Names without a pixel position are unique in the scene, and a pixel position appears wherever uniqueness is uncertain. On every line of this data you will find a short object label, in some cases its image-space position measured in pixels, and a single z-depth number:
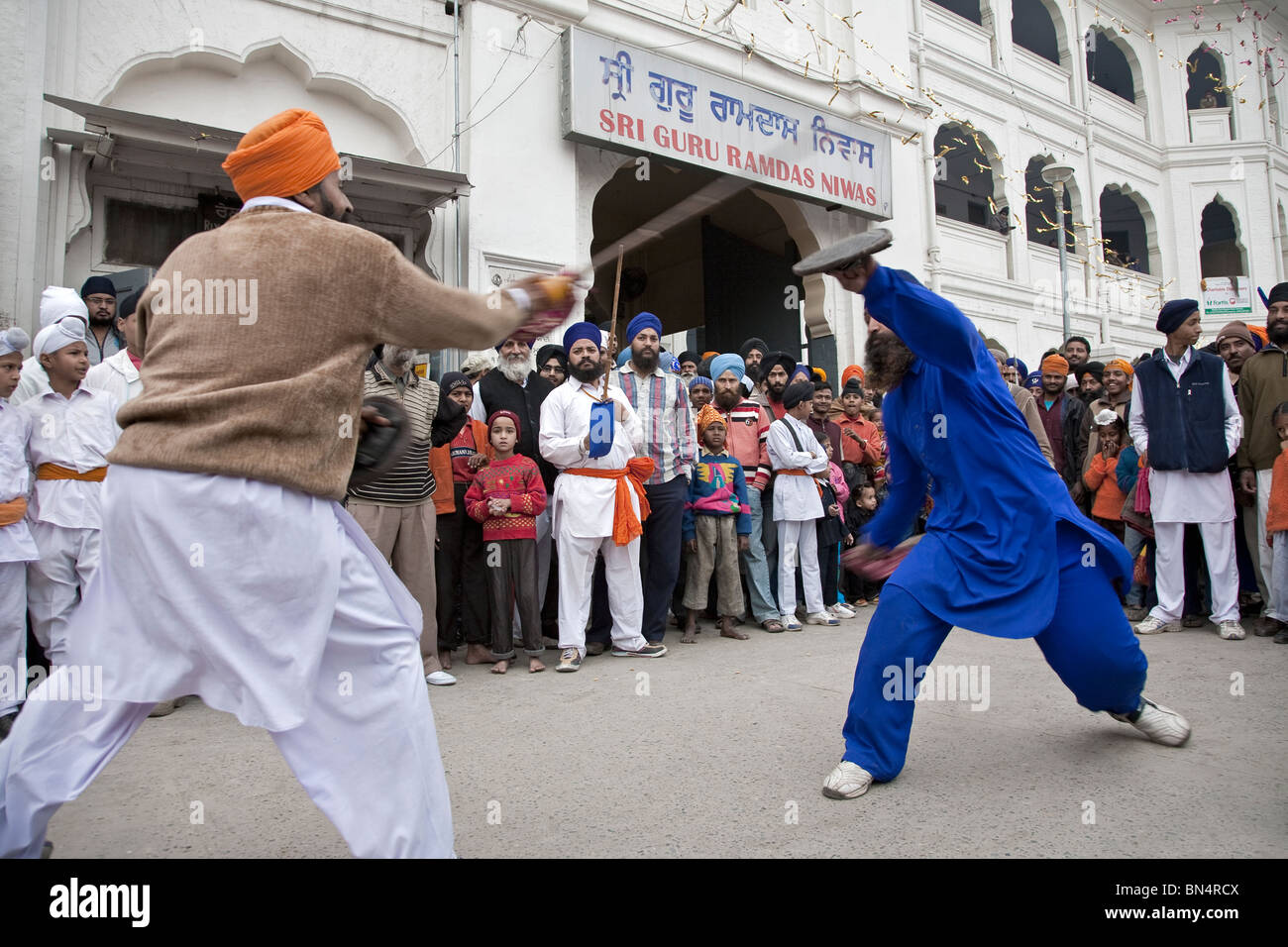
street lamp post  13.97
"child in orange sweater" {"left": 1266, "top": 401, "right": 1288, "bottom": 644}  5.88
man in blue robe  3.02
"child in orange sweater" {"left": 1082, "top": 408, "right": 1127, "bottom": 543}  7.12
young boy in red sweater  5.35
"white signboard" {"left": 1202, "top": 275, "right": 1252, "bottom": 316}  17.27
